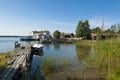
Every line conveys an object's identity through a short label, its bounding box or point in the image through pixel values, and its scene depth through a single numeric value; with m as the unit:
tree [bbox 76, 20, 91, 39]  31.64
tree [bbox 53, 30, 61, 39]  38.85
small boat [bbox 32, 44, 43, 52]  15.43
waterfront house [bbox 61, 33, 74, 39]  41.61
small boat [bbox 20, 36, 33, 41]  39.65
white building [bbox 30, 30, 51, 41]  37.22
